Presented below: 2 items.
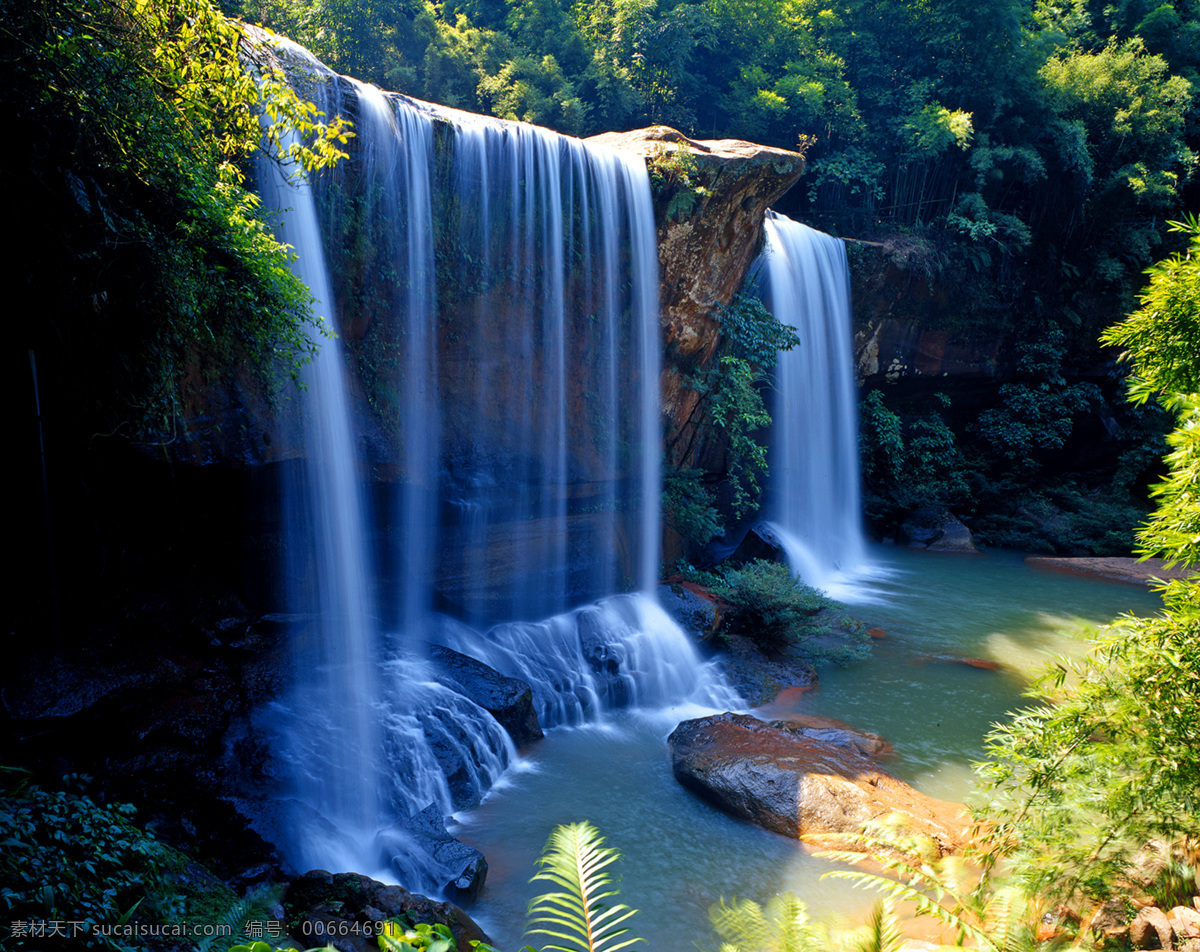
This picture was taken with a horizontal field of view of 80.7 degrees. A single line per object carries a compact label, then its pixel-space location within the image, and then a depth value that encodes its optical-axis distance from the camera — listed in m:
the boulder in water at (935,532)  17.97
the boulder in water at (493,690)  7.68
